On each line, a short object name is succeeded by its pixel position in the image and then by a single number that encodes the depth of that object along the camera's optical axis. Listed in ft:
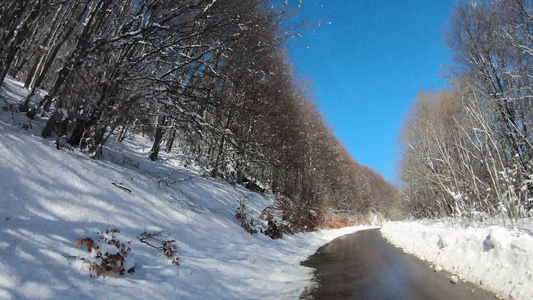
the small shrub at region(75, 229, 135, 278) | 13.33
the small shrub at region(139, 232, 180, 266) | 17.71
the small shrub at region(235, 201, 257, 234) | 33.63
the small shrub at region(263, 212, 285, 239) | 37.45
